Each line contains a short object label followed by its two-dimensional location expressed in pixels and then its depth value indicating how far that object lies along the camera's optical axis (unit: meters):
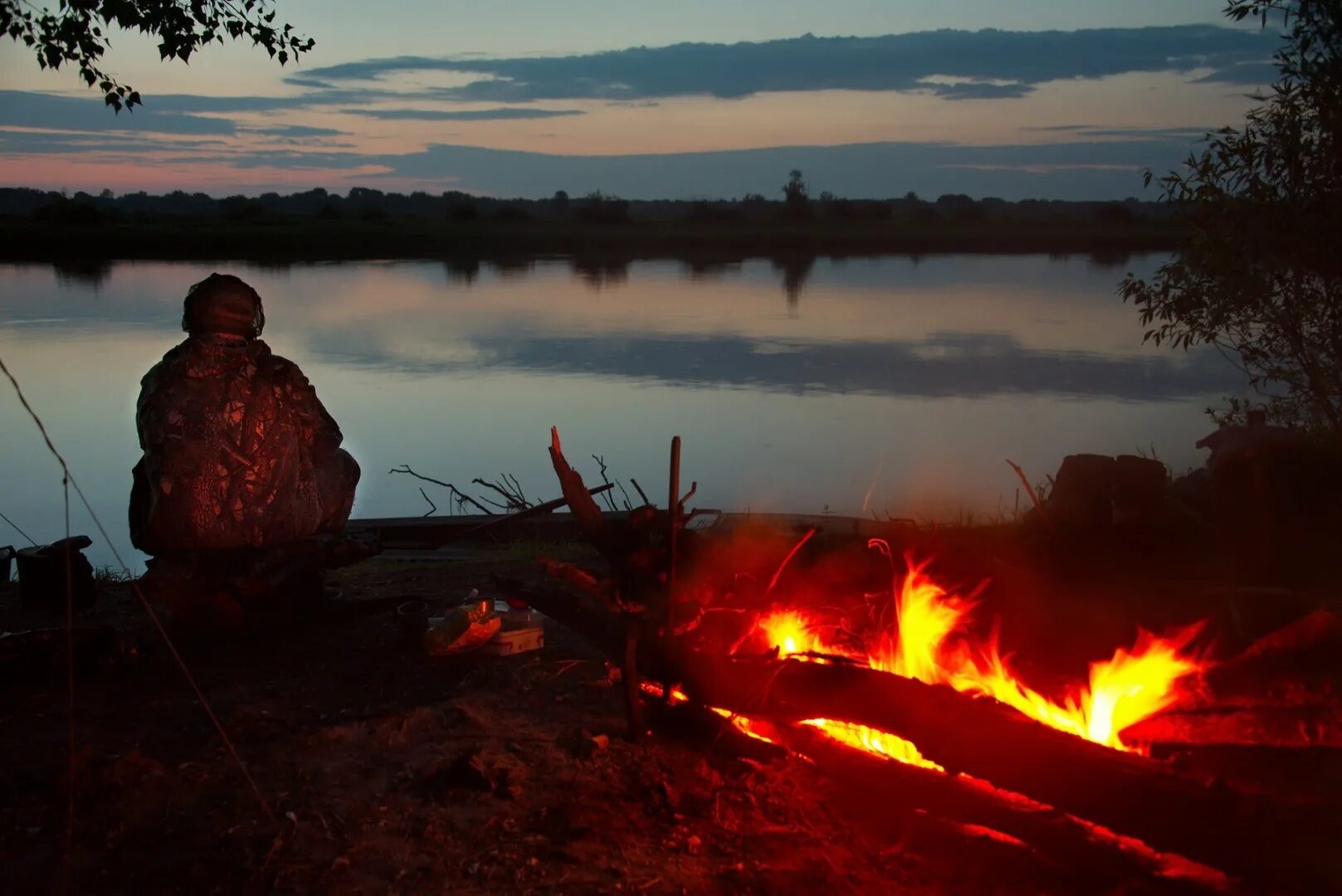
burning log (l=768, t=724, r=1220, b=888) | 3.20
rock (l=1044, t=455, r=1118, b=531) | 7.02
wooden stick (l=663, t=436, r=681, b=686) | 3.92
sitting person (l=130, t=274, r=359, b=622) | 5.89
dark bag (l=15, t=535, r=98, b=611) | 6.35
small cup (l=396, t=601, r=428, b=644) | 5.73
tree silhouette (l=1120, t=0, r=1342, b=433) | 8.99
